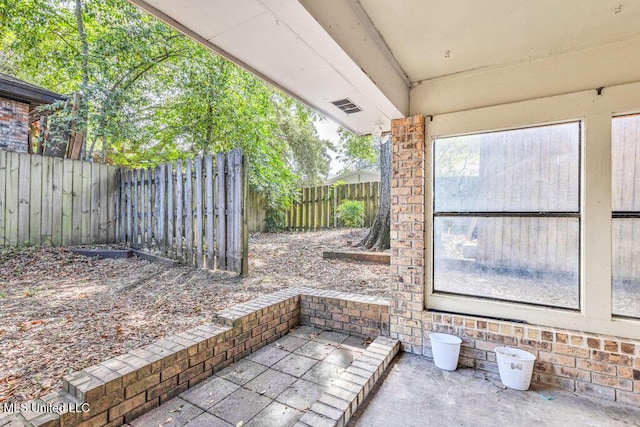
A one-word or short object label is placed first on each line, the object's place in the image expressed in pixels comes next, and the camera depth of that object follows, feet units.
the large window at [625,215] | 6.45
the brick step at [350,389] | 5.04
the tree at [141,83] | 20.81
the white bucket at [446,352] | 7.32
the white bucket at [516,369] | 6.51
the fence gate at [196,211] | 13.69
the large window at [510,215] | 7.03
